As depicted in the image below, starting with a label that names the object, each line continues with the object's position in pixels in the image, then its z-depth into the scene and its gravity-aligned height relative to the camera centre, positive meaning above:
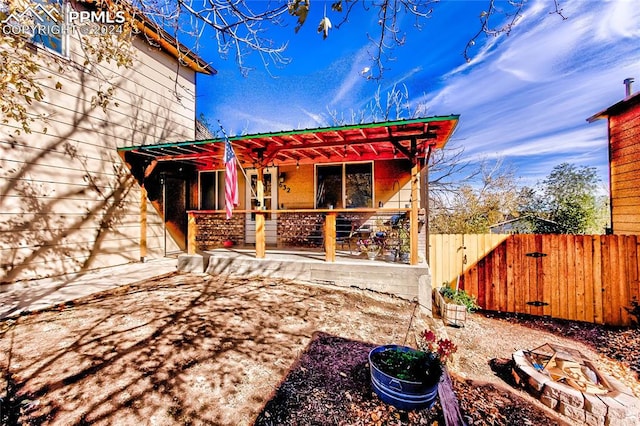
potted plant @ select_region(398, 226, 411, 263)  5.83 -0.60
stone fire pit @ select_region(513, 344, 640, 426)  2.86 -1.95
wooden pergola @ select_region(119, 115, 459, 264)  5.03 +1.61
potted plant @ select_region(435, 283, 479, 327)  5.06 -1.71
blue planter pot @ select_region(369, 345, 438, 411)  2.18 -1.42
